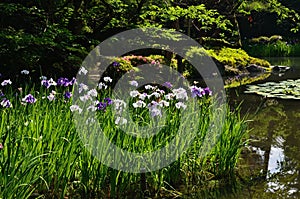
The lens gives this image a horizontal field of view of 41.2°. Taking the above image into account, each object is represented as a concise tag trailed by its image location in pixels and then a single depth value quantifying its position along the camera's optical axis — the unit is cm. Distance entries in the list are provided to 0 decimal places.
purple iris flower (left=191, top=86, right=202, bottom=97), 347
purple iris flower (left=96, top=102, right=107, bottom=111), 315
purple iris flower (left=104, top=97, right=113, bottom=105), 321
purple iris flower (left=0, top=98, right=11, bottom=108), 297
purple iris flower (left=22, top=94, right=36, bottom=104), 300
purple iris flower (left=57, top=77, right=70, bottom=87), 353
